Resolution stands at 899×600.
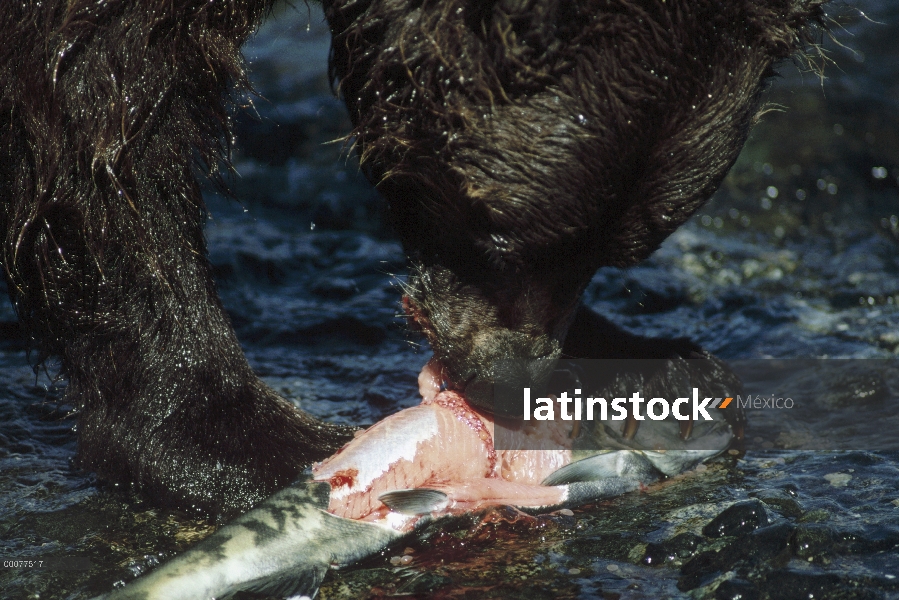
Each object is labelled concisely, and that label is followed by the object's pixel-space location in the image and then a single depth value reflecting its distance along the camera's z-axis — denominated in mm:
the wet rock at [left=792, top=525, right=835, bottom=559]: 6156
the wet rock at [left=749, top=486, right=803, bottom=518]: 6785
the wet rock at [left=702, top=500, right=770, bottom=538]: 6449
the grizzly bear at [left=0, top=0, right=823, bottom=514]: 6098
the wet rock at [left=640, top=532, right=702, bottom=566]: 6363
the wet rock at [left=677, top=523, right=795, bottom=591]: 6074
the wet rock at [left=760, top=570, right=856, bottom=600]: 5746
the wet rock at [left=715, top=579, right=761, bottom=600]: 5793
